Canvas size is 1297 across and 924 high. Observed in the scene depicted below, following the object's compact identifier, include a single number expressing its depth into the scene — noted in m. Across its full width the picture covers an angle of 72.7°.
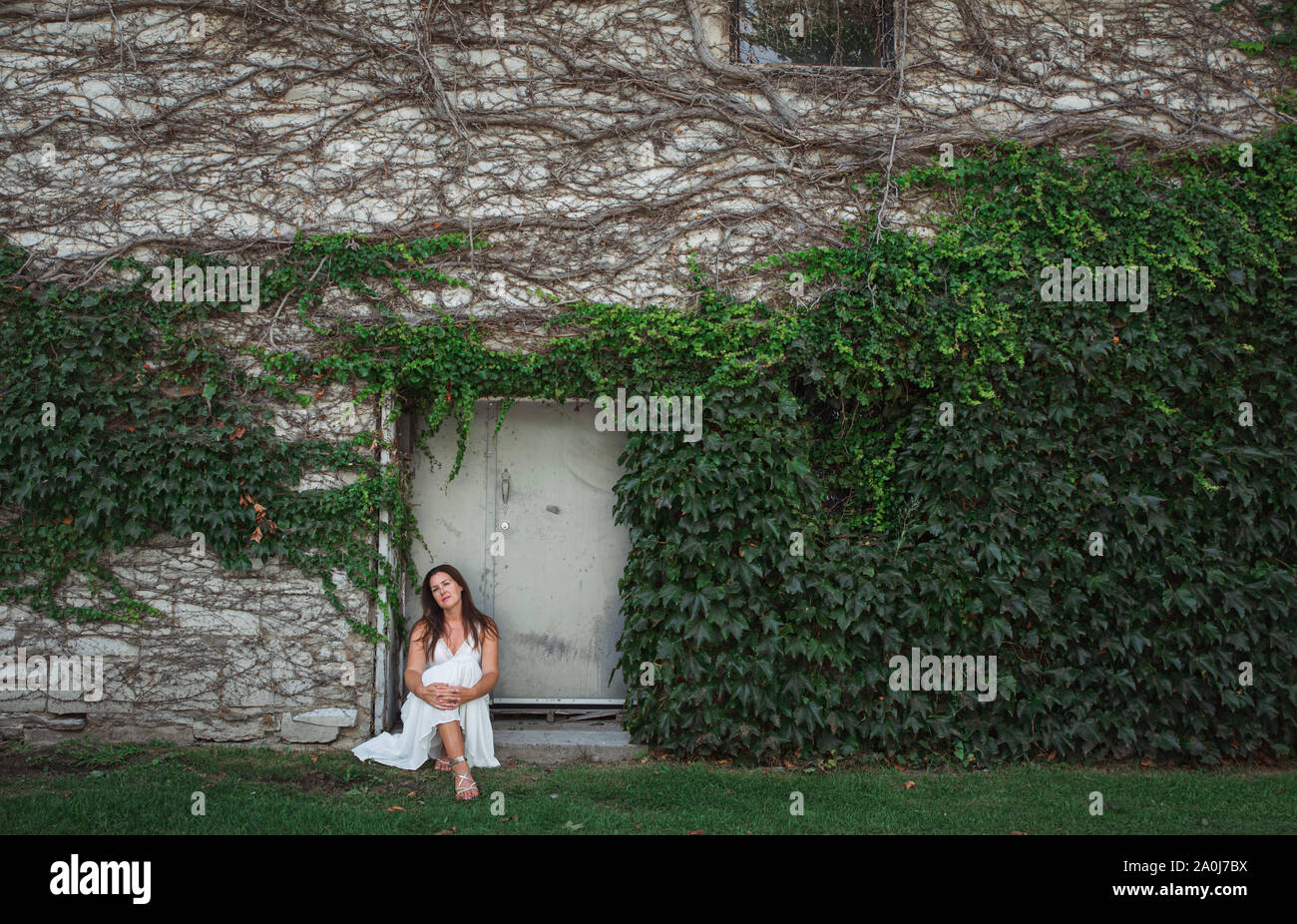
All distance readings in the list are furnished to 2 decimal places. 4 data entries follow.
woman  5.01
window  5.87
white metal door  5.89
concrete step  5.32
